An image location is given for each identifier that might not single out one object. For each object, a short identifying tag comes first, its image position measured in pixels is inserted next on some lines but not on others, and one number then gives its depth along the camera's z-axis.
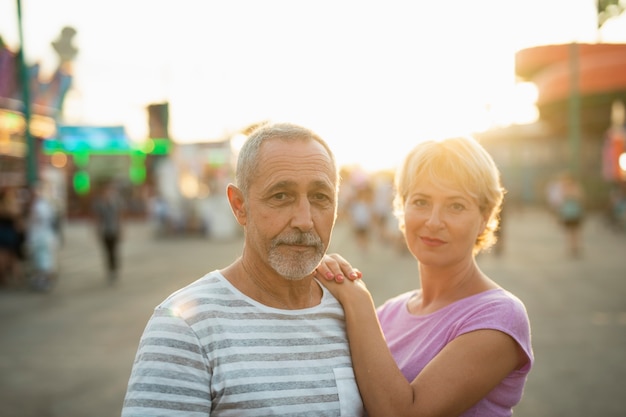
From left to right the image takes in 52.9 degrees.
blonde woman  2.11
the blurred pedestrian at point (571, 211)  14.75
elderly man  1.85
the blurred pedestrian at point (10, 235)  12.84
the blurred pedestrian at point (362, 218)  16.28
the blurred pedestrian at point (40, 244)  11.85
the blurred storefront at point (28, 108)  13.58
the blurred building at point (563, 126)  27.62
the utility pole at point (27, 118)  13.32
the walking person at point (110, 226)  13.11
